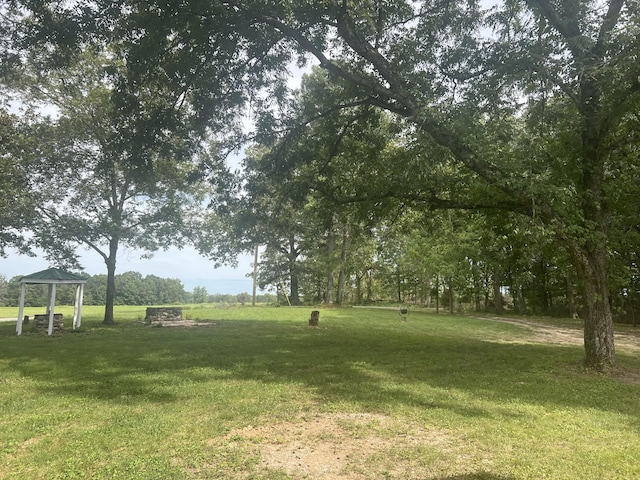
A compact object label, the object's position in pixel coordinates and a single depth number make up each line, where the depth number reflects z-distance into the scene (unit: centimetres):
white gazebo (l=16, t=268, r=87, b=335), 1433
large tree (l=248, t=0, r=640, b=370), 790
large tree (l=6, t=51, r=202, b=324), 1596
